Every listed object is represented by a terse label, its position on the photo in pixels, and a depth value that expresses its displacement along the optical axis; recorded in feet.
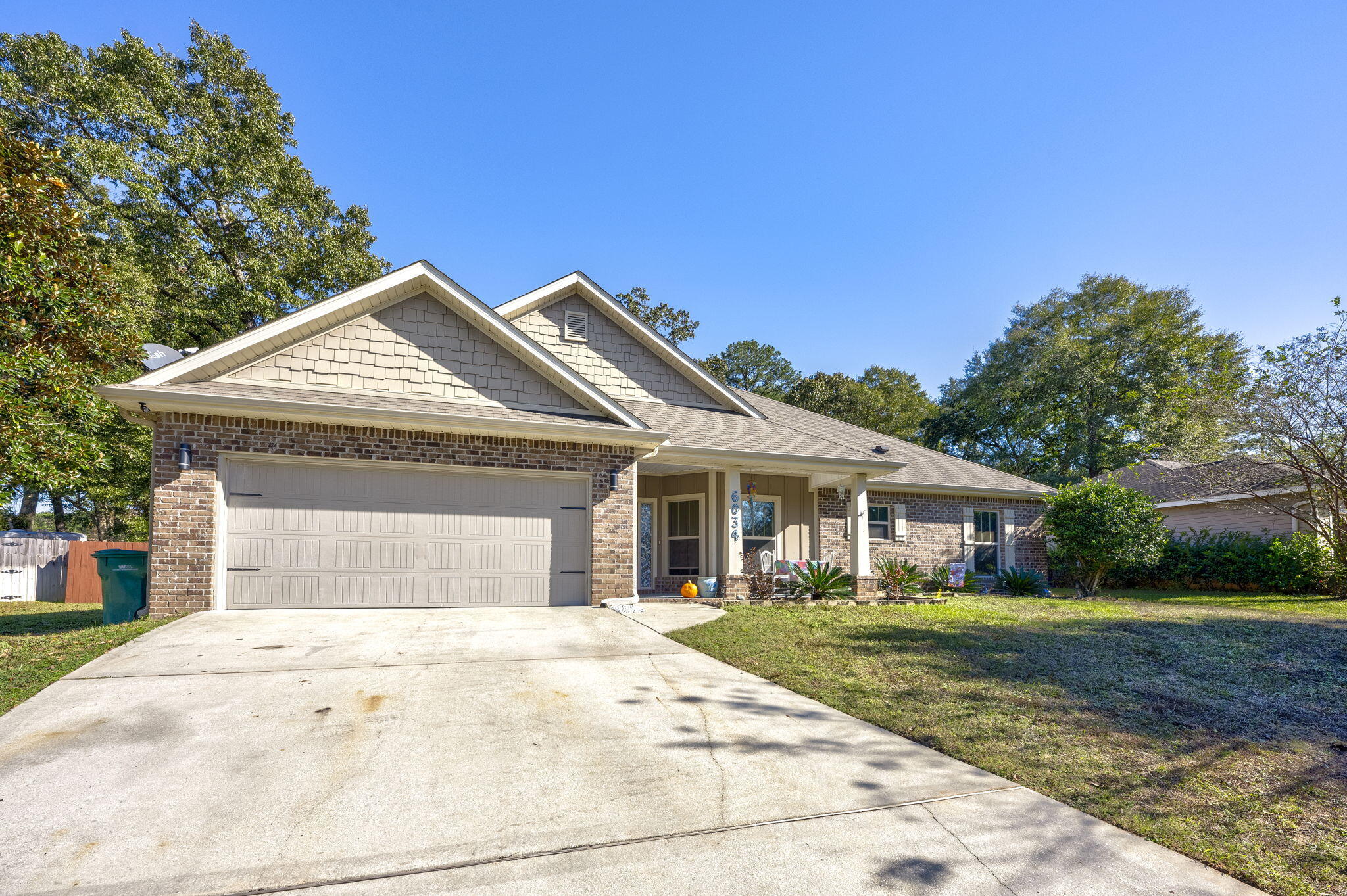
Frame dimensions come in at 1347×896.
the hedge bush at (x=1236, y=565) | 54.08
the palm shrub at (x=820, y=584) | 41.32
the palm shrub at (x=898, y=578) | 43.39
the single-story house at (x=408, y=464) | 29.07
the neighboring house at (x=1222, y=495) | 58.65
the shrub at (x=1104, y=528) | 53.83
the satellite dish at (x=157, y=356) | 32.63
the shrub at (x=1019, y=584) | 55.98
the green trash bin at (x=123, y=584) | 28.68
